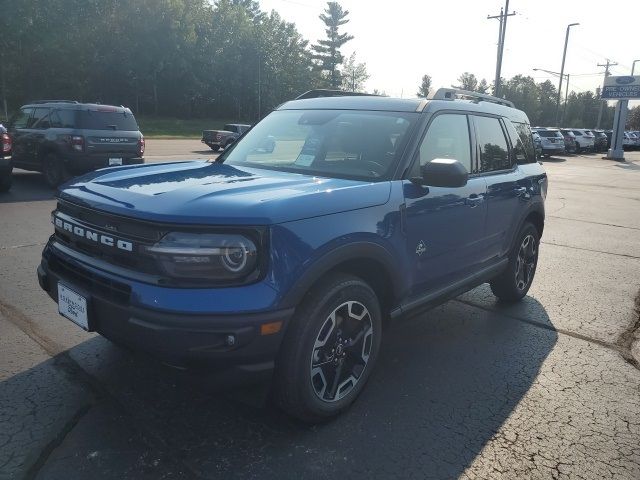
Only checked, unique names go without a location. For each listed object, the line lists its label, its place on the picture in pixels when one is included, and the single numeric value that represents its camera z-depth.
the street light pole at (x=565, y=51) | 49.59
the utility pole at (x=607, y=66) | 64.69
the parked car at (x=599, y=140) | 42.75
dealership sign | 35.94
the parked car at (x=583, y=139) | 39.78
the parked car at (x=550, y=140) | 33.78
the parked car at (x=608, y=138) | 45.69
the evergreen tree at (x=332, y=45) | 81.81
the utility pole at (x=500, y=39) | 35.61
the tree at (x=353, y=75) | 90.88
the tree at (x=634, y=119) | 90.94
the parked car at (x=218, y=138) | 26.08
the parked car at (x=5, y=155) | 9.54
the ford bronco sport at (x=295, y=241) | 2.43
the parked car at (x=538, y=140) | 32.66
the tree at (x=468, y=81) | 94.73
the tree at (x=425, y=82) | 110.06
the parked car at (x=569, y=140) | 38.88
